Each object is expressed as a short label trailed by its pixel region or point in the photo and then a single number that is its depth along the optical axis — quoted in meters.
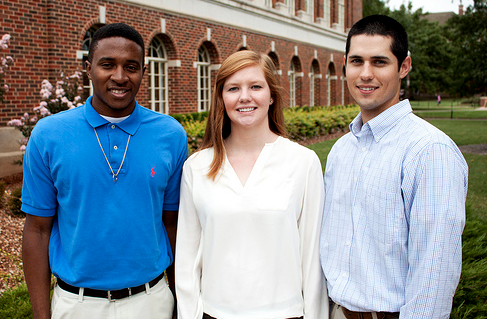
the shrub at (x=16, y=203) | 6.46
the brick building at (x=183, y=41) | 9.23
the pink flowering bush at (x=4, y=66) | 7.61
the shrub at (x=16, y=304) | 3.35
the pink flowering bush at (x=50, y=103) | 7.82
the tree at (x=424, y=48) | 41.47
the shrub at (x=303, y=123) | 10.11
